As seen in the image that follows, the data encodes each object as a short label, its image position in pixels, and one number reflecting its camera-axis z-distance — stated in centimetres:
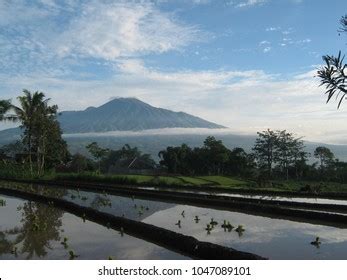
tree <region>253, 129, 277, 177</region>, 6262
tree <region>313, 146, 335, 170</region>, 6412
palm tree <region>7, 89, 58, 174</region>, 3862
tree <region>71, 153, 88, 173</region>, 5303
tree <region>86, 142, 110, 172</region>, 5457
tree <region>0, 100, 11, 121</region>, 3788
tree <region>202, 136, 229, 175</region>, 5462
